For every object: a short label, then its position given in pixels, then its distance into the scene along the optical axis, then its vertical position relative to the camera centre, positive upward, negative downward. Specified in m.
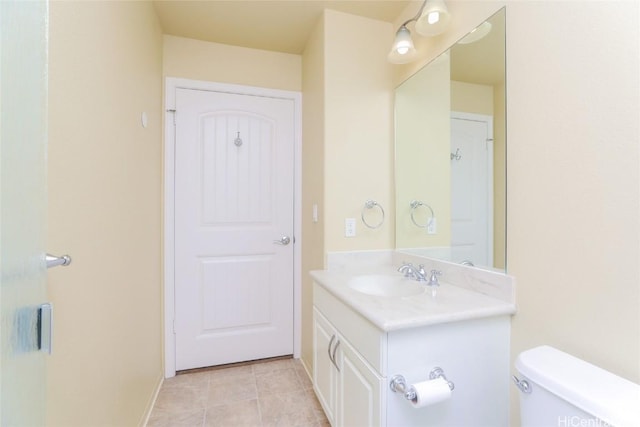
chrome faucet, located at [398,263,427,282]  1.48 -0.30
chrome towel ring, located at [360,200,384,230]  1.80 +0.05
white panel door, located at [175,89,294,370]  2.09 -0.09
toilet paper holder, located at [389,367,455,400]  0.90 -0.56
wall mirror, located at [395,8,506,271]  1.21 +0.32
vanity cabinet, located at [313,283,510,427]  0.97 -0.55
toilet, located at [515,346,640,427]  0.64 -0.43
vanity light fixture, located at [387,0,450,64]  1.34 +0.93
